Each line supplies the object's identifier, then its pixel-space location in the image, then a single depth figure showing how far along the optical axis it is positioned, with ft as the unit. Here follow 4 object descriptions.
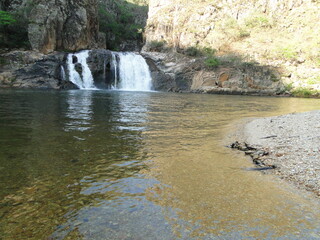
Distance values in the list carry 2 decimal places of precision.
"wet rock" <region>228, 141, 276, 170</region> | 14.84
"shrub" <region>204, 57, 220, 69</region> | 109.70
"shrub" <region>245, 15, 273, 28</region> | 128.77
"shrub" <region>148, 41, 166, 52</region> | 142.72
